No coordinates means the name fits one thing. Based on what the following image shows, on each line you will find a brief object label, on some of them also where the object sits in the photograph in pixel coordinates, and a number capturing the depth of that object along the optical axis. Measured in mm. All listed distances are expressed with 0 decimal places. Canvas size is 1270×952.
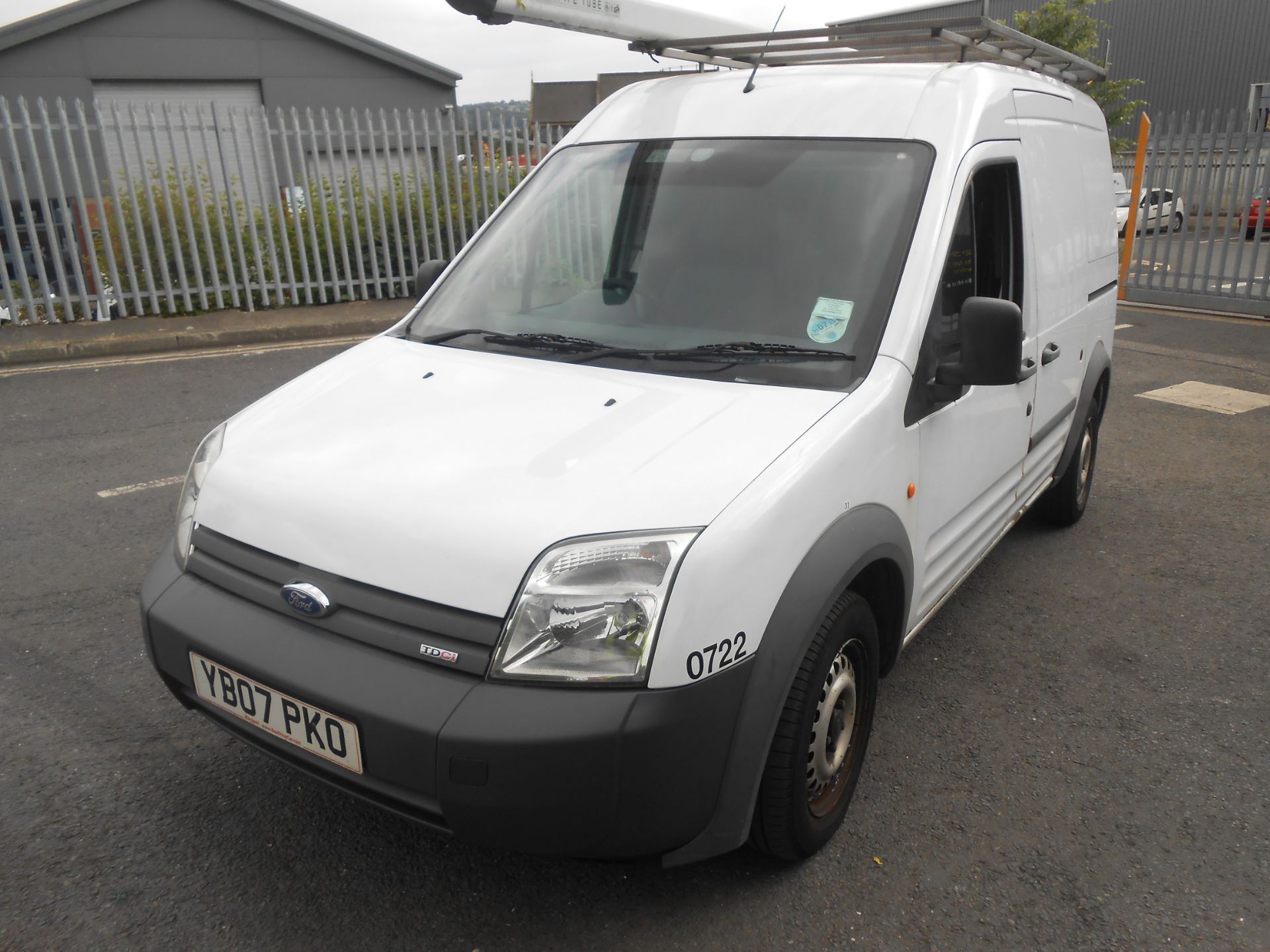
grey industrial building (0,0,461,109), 19469
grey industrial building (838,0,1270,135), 34219
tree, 22531
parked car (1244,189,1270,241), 11375
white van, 1919
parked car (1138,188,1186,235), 12141
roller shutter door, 10078
